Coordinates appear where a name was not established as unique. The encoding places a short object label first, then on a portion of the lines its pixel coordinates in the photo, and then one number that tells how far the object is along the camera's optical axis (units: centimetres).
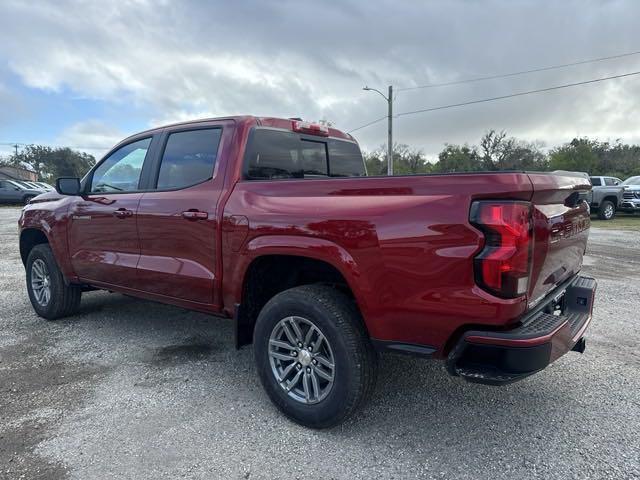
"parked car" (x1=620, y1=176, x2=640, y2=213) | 1808
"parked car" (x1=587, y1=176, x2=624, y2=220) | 1777
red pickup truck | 214
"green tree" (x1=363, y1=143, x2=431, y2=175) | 4412
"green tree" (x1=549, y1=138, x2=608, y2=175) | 4219
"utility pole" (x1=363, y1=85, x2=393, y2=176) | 2675
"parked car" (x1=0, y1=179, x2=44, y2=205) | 2738
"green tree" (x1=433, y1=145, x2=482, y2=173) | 4488
